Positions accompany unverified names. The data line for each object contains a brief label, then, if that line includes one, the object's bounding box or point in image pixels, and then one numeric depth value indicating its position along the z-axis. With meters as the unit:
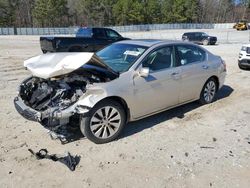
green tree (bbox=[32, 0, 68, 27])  52.53
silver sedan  2.99
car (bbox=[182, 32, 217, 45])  19.33
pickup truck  9.27
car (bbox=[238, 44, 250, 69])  7.30
